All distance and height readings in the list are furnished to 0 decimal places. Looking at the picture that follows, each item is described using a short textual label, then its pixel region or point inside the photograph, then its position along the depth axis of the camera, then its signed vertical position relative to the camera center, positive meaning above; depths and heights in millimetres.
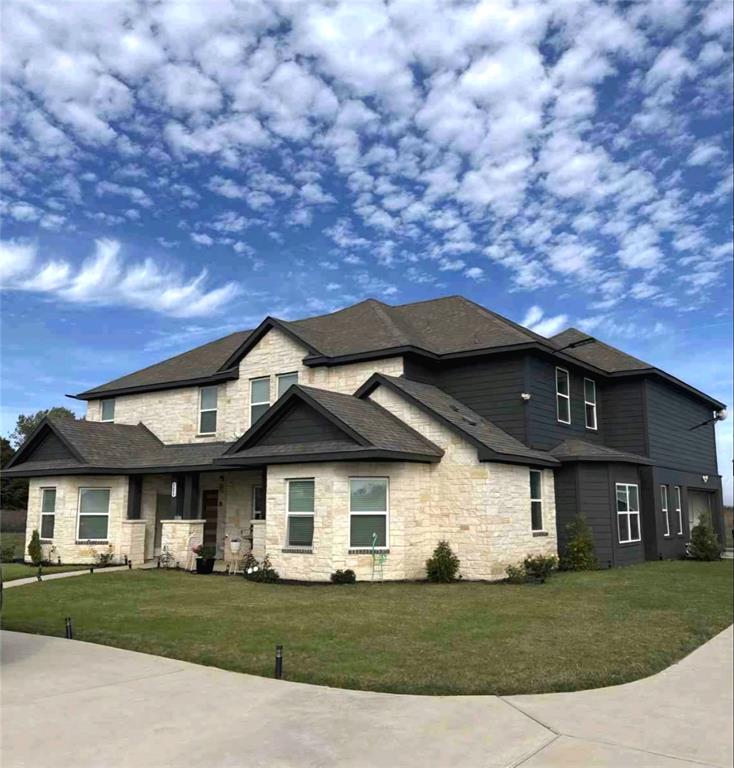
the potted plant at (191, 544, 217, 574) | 18250 -1488
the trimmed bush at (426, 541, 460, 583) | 15578 -1406
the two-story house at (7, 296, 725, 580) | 15805 +1424
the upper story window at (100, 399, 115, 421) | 26484 +3580
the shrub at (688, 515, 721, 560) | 23000 -1362
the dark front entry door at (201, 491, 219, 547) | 21714 -326
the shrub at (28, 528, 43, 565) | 20516 -1391
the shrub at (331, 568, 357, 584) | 14938 -1604
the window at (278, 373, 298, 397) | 20844 +3739
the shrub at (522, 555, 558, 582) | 16008 -1497
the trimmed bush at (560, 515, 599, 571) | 17891 -1188
